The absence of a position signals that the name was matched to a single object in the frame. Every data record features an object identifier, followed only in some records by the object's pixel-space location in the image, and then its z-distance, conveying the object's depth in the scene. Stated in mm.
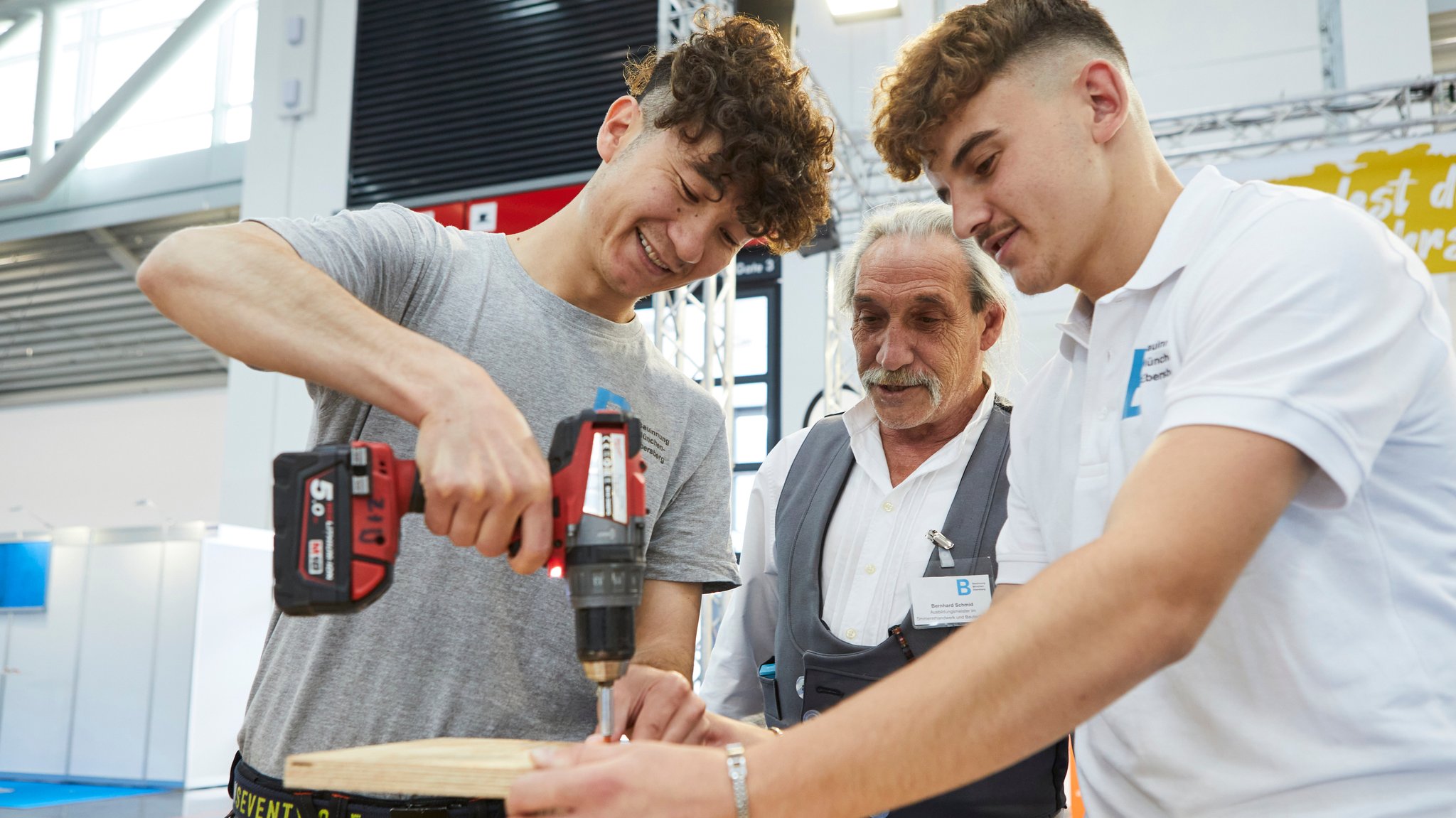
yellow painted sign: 5422
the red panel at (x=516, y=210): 7602
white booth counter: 7211
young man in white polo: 812
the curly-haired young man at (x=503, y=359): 1072
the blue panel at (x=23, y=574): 8016
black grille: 7602
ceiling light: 6277
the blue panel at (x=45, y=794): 6414
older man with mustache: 1968
